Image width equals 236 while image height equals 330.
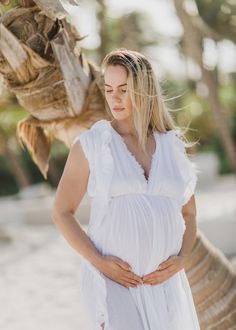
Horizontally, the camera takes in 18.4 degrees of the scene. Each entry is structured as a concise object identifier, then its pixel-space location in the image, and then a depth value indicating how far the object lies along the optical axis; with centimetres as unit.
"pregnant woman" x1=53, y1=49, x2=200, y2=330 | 299
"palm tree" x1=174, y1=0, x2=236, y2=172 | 1297
